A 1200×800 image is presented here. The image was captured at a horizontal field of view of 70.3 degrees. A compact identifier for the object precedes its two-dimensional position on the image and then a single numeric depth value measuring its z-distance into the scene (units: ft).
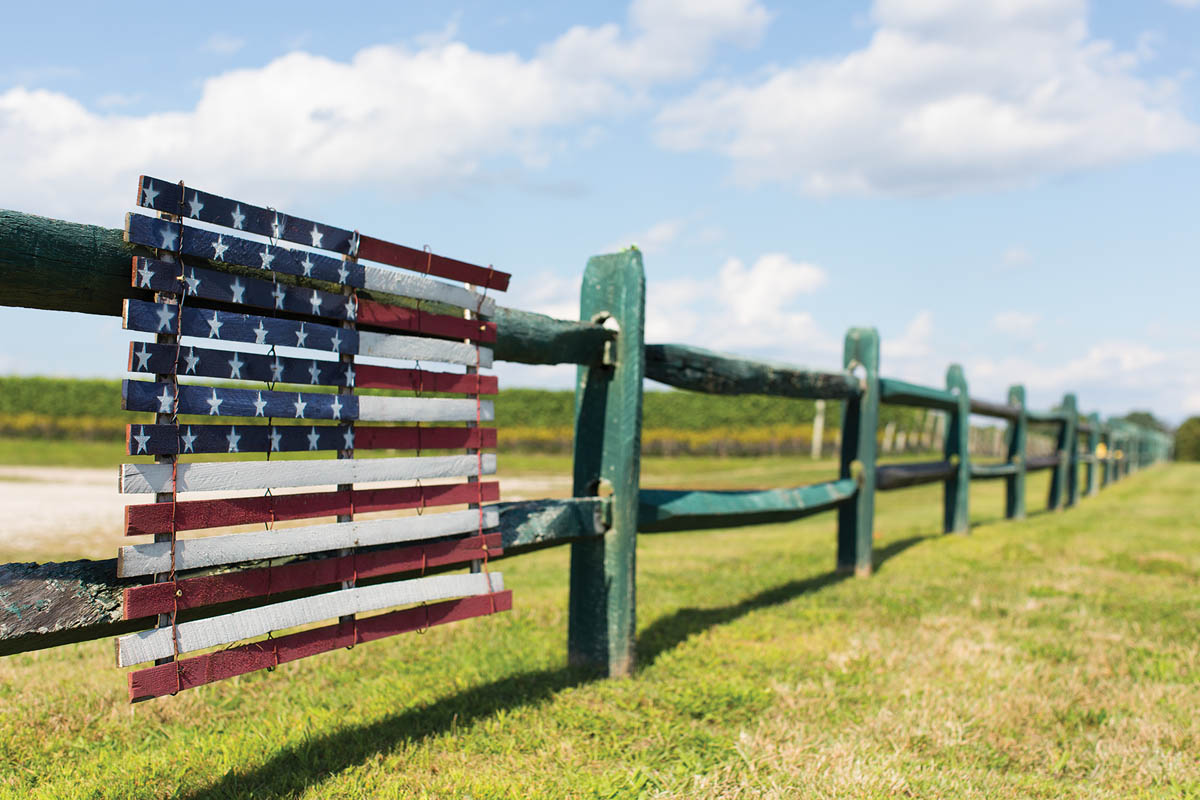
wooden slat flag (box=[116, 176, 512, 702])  6.29
